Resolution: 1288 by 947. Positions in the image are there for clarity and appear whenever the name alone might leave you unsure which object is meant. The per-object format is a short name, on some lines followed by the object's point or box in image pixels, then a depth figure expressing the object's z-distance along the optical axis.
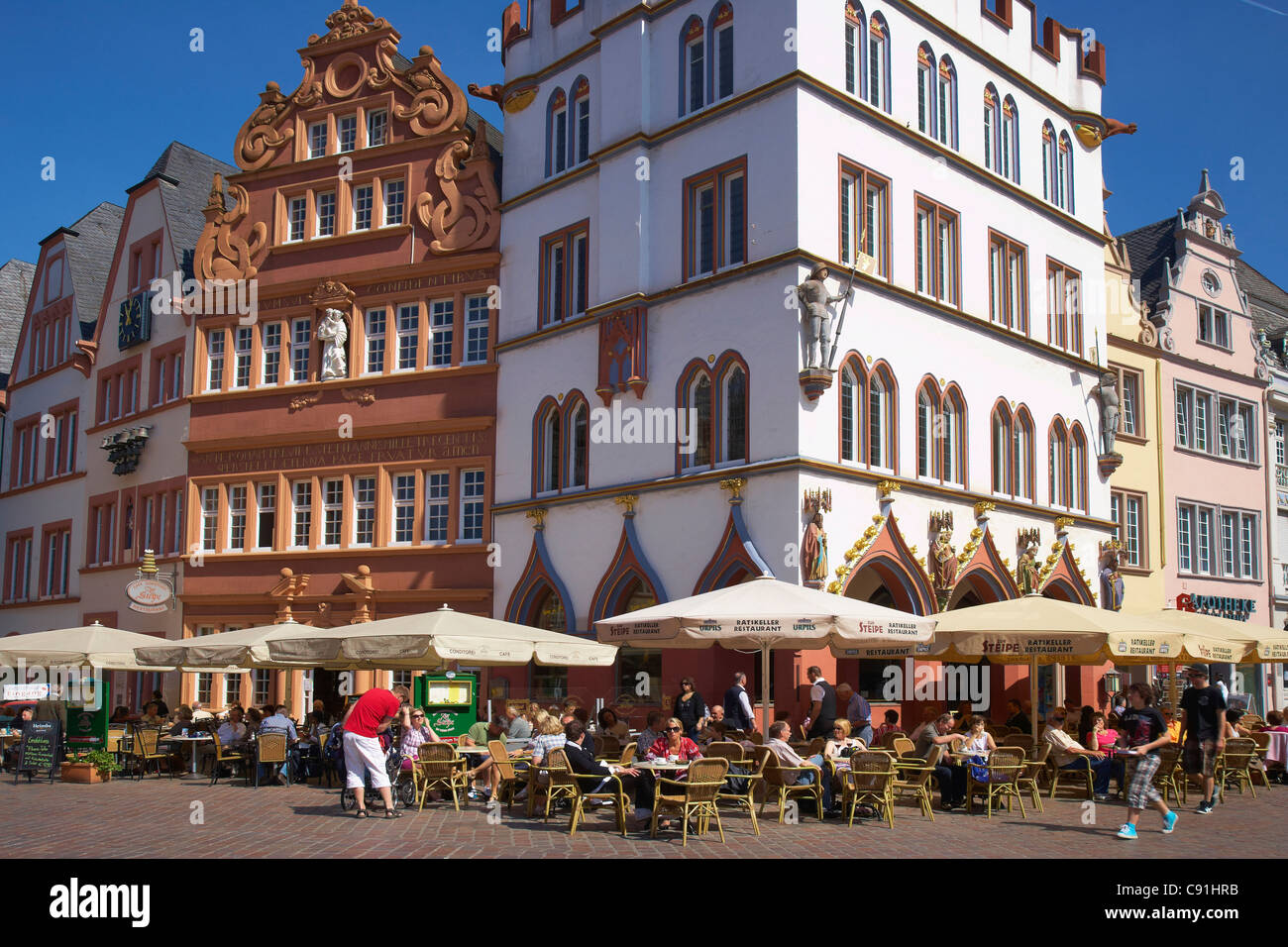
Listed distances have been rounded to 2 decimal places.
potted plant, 20.84
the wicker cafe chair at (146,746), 21.23
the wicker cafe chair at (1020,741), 19.50
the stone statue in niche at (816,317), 23.03
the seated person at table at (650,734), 16.30
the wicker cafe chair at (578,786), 14.44
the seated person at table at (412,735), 17.38
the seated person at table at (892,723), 19.08
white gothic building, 23.84
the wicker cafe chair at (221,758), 20.52
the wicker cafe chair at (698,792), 13.59
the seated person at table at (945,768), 17.14
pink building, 36.16
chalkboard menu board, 20.81
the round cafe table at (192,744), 21.73
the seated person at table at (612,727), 19.39
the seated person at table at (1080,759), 17.84
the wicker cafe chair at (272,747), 19.55
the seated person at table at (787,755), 15.64
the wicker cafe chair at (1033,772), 16.71
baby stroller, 17.28
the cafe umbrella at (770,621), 16.19
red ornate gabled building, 29.98
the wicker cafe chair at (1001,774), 16.14
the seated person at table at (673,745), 15.41
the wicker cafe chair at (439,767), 16.59
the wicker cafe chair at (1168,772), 17.73
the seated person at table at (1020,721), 21.50
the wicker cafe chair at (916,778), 16.05
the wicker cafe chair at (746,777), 14.71
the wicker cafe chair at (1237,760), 19.47
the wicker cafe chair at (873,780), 15.17
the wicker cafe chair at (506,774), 16.39
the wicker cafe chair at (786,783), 15.38
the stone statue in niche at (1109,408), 31.12
